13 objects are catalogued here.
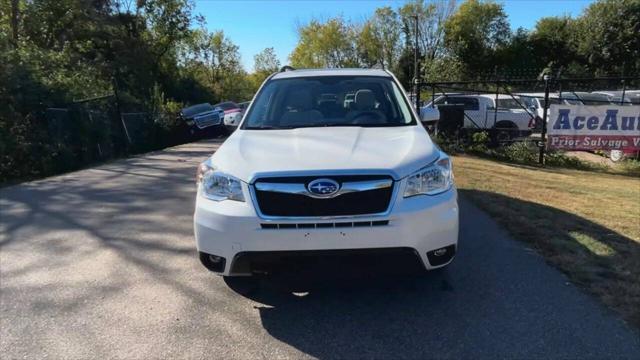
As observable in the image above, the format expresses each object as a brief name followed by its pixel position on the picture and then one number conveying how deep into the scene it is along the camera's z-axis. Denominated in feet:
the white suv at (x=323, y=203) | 10.89
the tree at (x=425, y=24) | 194.80
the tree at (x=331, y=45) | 196.44
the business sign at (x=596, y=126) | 42.96
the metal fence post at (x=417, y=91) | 47.85
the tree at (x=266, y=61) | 208.66
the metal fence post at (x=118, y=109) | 52.70
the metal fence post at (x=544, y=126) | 44.01
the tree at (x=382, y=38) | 194.70
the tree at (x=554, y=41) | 185.26
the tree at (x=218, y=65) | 150.41
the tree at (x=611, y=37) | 155.84
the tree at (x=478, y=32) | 192.03
